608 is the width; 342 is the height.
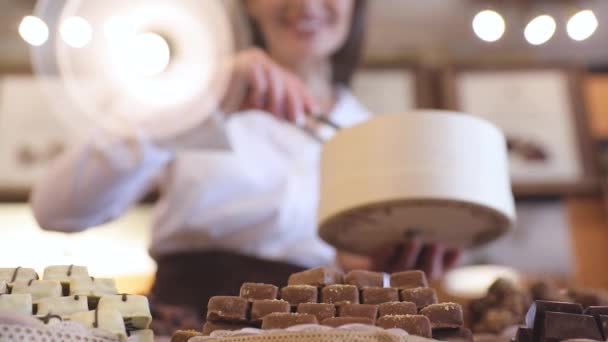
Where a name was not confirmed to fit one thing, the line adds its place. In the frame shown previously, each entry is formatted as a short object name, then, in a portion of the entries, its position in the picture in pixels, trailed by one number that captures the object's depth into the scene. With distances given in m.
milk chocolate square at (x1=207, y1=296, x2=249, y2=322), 0.49
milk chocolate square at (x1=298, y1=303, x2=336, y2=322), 0.48
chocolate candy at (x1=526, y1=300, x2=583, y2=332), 0.47
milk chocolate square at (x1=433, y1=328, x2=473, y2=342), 0.48
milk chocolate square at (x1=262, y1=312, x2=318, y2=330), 0.46
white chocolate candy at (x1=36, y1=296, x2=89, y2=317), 0.46
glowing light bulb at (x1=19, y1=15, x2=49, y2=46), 0.98
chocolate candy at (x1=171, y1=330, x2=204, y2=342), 0.49
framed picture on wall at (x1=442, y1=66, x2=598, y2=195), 2.26
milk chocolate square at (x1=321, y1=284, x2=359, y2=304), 0.50
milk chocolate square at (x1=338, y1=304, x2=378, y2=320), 0.47
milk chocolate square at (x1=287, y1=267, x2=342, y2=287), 0.52
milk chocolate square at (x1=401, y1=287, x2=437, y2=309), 0.50
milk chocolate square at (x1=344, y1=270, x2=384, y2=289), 0.53
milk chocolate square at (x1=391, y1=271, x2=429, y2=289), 0.53
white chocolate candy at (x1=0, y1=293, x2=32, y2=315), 0.46
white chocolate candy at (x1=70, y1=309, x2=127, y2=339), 0.46
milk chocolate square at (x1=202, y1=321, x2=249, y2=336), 0.49
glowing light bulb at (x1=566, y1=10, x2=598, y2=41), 1.79
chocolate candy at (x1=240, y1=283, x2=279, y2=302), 0.50
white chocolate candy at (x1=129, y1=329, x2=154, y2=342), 0.49
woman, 0.99
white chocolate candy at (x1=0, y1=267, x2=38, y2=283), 0.51
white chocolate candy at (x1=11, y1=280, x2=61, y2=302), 0.49
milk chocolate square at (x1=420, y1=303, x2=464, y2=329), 0.48
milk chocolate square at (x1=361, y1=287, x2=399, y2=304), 0.50
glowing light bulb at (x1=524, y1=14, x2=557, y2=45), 1.83
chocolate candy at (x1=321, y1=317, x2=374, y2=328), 0.46
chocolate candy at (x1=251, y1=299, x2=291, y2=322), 0.49
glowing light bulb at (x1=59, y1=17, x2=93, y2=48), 1.00
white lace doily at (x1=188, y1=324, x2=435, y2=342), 0.44
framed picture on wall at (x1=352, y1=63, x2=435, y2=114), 2.35
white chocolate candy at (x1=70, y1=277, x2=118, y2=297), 0.50
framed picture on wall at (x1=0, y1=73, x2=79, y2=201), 2.16
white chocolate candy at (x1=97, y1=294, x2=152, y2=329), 0.49
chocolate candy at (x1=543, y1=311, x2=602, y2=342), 0.46
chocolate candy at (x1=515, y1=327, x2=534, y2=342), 0.49
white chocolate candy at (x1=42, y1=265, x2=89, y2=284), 0.52
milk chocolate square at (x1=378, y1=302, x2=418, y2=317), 0.48
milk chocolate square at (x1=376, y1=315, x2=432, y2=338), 0.46
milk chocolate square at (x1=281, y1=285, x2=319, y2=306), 0.50
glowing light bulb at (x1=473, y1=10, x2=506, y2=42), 1.98
